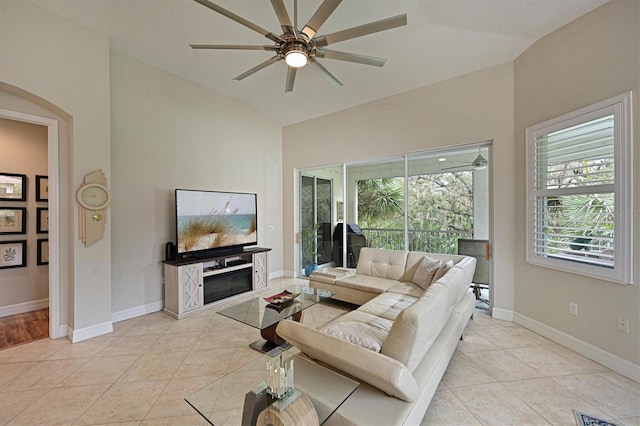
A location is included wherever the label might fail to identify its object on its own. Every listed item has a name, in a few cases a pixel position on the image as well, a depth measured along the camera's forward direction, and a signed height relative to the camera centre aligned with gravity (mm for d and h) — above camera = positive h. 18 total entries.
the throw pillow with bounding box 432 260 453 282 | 3123 -680
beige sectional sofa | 1287 -801
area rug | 1769 -1426
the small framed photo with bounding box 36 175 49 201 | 3814 +373
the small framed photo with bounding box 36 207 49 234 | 3816 -106
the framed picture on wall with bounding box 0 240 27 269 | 3561 -555
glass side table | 1303 -966
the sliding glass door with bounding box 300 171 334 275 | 5512 -134
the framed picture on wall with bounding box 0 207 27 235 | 3568 -87
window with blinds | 2373 +208
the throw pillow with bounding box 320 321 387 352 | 1580 -806
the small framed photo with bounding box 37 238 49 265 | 3812 -543
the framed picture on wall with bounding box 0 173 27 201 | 3557 +371
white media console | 3549 -1015
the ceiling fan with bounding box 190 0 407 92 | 1878 +1412
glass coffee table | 2628 -1045
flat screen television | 3816 -142
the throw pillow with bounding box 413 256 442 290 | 3287 -755
